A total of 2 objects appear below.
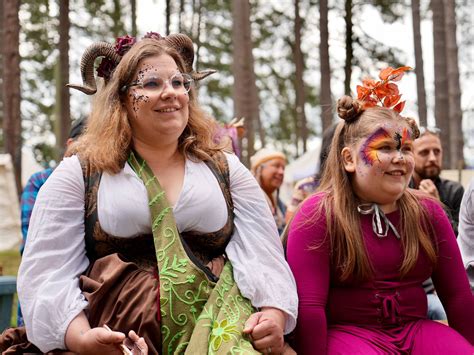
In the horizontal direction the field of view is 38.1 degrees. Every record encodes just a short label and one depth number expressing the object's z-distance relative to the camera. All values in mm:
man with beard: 5430
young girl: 2820
